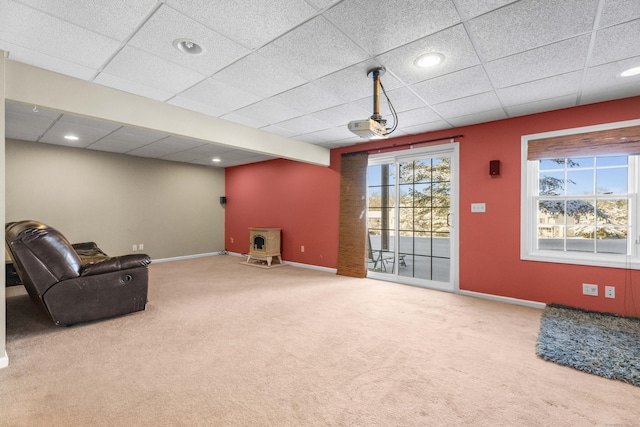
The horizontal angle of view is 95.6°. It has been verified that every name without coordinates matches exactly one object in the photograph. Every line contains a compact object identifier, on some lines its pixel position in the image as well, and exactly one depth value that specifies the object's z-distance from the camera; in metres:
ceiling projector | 2.64
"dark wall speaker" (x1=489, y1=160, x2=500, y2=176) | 3.91
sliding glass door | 4.55
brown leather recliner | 2.77
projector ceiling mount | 2.62
